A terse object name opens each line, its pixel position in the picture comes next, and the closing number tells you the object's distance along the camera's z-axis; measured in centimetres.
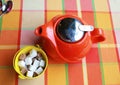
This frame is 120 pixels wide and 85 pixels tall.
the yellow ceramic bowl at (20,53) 72
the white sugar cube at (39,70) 73
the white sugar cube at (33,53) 74
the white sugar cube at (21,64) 73
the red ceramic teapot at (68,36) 70
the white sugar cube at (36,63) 74
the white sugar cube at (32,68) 73
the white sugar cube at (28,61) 73
